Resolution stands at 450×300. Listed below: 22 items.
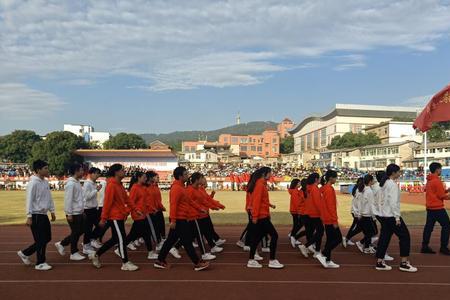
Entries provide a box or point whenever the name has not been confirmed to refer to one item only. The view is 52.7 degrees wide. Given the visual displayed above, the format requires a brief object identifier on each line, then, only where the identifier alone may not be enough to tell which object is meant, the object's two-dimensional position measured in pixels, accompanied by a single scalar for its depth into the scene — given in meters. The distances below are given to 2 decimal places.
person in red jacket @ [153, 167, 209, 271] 7.31
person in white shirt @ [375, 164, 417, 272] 7.32
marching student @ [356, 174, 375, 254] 9.02
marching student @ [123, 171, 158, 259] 8.53
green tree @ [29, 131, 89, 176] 56.34
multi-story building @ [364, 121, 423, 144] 84.12
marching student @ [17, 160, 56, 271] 7.34
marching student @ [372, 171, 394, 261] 7.64
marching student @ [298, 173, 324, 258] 8.07
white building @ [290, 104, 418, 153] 104.31
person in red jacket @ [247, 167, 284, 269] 7.44
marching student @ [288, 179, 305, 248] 9.73
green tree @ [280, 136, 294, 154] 132.50
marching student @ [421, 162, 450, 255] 8.70
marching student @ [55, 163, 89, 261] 8.06
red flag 14.80
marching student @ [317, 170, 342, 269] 7.46
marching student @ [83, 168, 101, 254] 8.97
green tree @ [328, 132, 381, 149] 81.81
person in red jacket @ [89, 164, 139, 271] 7.37
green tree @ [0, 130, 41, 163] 83.00
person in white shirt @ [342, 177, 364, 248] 9.38
